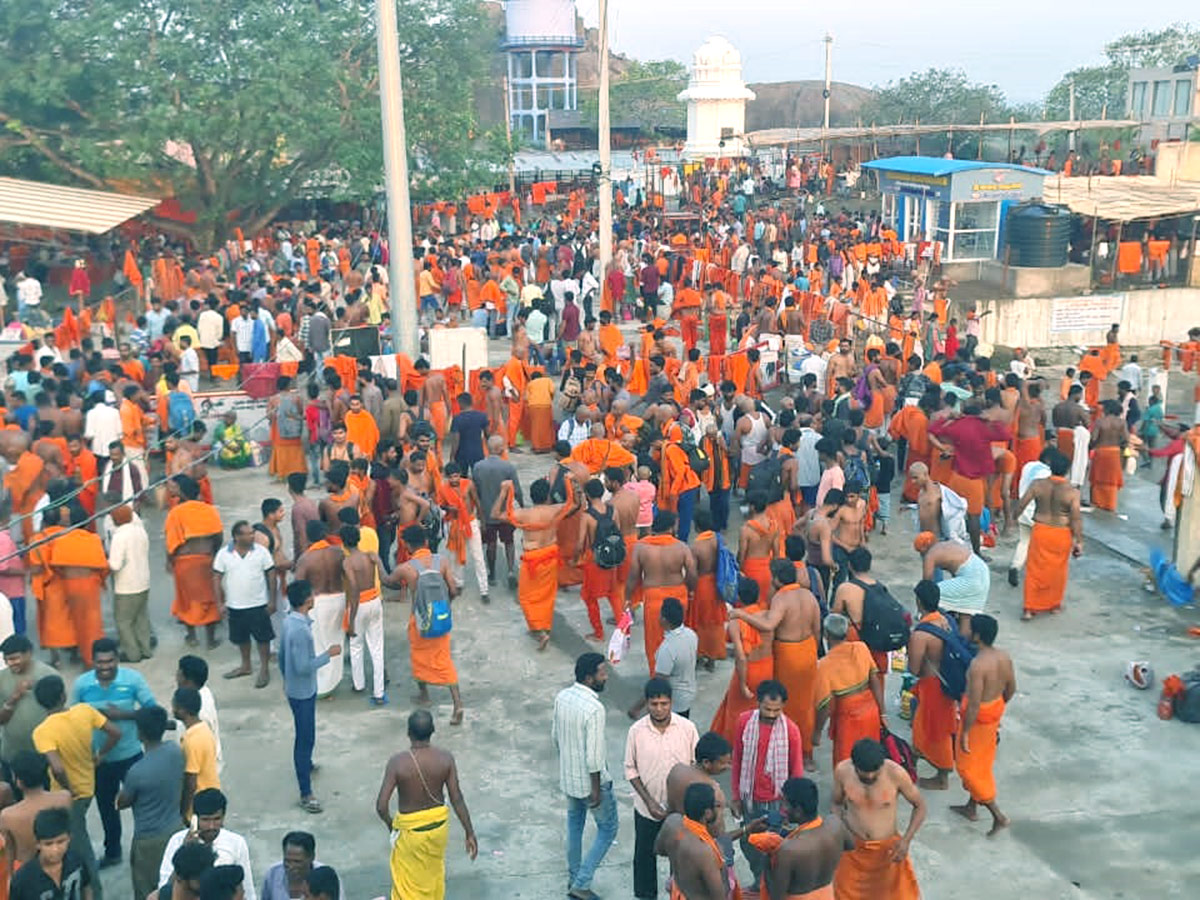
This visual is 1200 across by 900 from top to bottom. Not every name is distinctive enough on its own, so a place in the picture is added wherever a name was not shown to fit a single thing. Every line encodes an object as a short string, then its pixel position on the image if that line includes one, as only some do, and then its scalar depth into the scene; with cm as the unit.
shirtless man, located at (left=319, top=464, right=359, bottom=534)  958
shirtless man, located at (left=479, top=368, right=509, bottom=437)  1399
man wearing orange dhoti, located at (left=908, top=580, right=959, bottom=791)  769
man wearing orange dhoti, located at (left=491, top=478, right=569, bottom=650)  973
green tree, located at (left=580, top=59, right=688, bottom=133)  6606
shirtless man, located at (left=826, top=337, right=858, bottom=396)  1526
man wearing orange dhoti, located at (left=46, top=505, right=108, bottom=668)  919
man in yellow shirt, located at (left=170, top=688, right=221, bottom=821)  630
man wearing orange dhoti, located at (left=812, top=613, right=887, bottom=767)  726
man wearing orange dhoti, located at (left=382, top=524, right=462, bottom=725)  852
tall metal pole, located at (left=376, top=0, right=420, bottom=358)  1437
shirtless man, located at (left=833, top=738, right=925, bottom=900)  607
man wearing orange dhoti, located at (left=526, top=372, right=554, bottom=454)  1486
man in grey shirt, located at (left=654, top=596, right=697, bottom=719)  754
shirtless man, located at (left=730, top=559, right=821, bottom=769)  781
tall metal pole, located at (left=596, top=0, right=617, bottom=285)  2144
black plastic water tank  2447
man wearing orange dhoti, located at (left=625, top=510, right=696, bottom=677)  880
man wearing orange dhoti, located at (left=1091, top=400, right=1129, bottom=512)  1270
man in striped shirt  649
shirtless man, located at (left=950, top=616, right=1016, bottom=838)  727
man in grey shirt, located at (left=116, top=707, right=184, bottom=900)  612
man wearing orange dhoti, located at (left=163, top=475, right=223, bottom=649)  952
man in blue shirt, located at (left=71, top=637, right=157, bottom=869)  679
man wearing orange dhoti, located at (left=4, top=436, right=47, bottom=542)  1097
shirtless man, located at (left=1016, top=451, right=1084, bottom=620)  1017
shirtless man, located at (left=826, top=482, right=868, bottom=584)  955
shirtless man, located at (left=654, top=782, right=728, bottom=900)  534
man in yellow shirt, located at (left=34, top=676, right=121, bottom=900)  643
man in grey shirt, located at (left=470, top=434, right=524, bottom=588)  1075
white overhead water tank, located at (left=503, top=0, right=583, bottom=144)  7119
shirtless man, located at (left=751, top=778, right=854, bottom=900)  549
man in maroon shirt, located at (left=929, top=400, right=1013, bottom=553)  1181
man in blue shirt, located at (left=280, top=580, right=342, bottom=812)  742
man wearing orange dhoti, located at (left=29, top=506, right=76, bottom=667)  922
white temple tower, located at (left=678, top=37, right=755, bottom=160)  4831
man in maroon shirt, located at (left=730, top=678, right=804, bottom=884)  656
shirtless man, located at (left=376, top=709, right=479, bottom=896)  602
